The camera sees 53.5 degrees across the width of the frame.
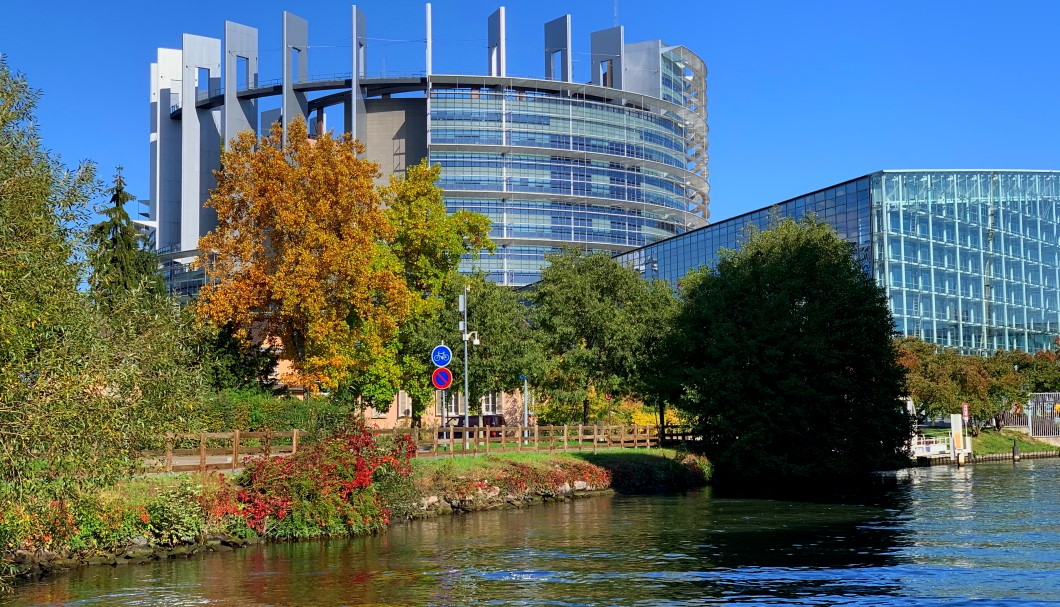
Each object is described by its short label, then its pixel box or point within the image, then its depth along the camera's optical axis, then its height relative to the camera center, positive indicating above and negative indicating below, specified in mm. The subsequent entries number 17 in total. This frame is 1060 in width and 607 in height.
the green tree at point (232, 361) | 44344 +1215
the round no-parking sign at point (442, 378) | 38219 +305
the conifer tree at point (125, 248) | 52719 +7551
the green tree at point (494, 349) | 54438 +1910
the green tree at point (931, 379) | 70812 +141
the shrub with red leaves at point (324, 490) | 30203 -3009
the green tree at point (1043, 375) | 85875 +416
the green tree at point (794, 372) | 50812 +553
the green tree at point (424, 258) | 52031 +6488
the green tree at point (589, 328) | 59938 +3284
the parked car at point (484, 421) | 67375 -2359
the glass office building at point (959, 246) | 86938 +11698
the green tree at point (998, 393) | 74375 -923
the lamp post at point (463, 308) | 44712 +3362
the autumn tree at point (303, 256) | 43000 +5510
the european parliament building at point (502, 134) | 146125 +36373
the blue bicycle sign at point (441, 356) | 38406 +1114
